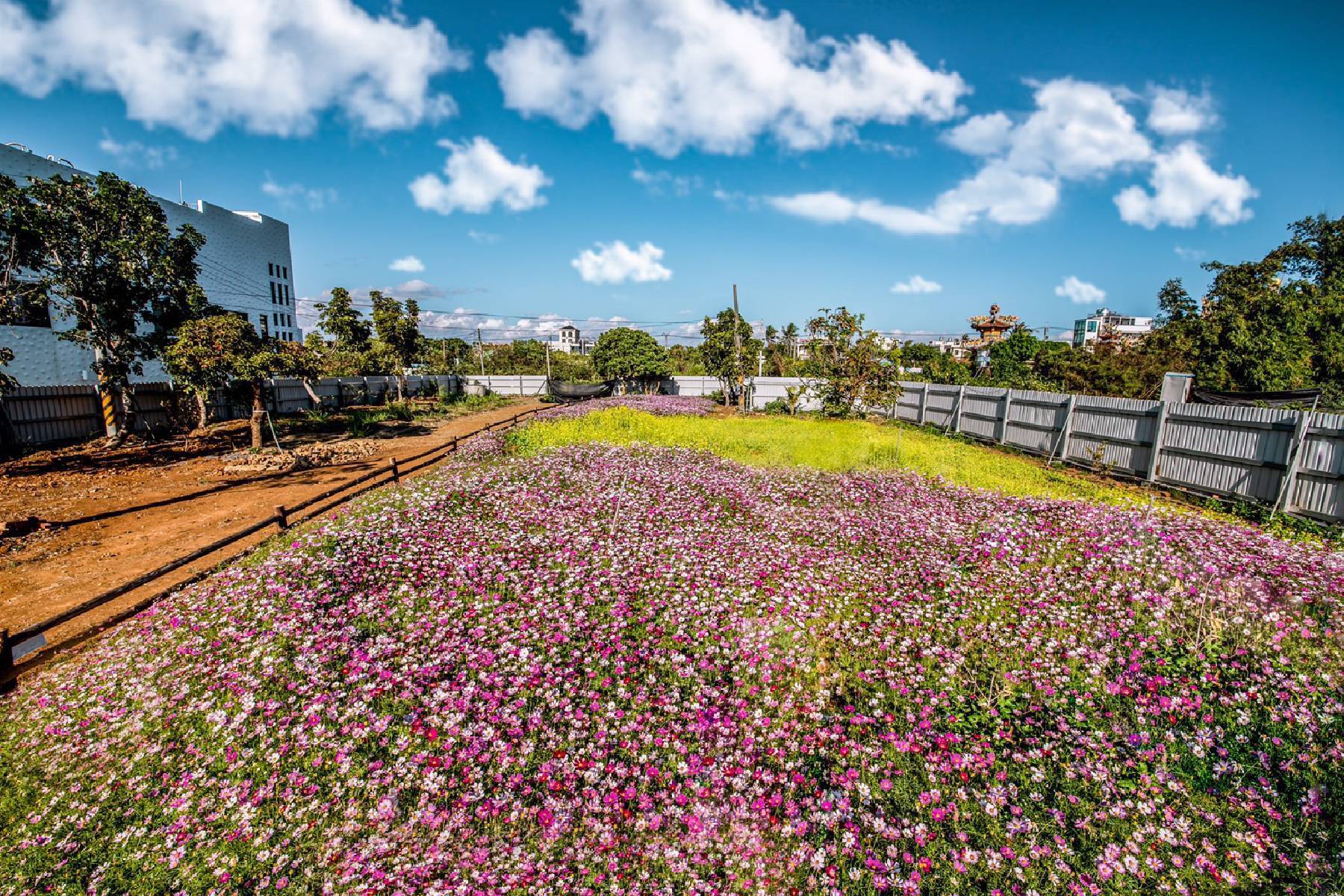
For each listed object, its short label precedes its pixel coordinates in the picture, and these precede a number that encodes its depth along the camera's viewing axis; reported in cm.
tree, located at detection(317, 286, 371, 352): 3259
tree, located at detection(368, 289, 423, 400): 3183
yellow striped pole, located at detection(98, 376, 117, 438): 1741
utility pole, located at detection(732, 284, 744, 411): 3143
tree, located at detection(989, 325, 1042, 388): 4409
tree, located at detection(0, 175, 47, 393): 1411
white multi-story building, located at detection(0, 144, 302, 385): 2642
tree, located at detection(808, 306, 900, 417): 2597
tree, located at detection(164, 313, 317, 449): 1606
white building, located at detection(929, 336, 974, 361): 7024
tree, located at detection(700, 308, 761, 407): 3326
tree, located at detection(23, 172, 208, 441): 1517
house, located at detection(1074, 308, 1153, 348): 14638
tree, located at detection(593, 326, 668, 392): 4128
